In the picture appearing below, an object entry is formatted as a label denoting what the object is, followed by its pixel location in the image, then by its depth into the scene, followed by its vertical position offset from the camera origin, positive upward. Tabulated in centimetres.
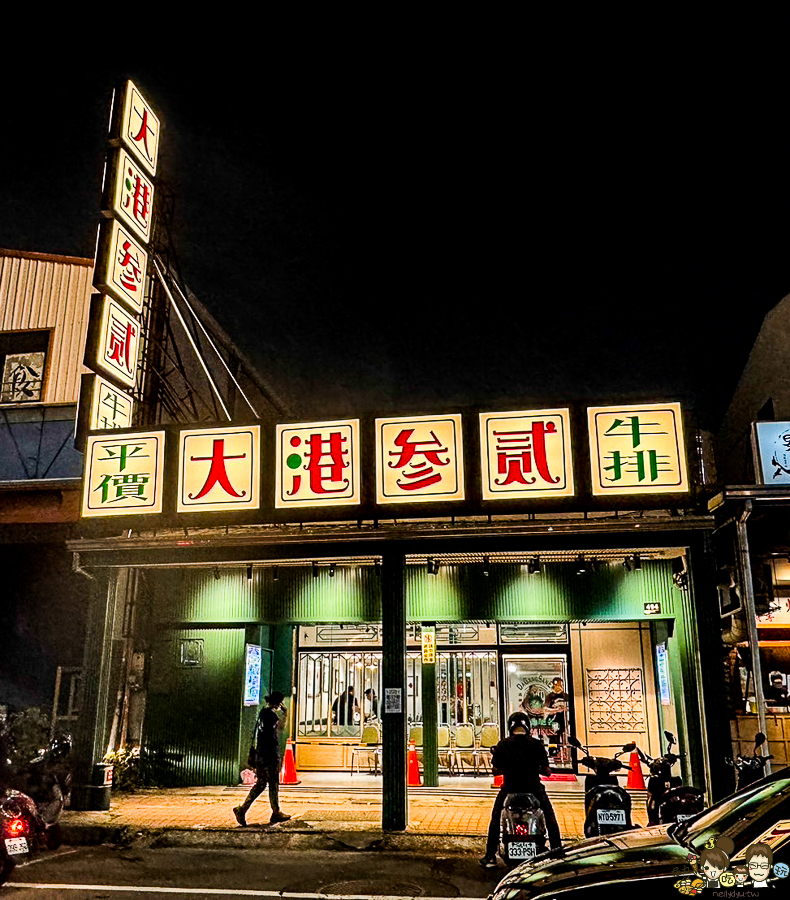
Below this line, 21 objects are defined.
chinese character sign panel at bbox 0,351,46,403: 1723 +646
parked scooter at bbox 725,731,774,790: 982 -85
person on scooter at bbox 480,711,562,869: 963 -87
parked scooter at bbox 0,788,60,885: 841 -135
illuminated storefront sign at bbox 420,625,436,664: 1677 +97
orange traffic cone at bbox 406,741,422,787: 1584 -146
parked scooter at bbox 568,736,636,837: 887 -112
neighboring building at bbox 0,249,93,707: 1642 +439
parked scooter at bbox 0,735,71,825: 1147 -122
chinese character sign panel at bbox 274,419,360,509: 1244 +338
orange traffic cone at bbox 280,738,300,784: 1659 -147
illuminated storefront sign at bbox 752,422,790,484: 1330 +378
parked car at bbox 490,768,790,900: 509 -105
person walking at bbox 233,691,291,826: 1249 -84
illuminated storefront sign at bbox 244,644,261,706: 1661 +37
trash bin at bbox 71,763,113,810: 1339 -154
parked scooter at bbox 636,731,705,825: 892 -110
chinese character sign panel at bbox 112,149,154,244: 1507 +907
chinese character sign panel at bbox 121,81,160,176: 1566 +1073
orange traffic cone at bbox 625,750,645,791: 1533 -154
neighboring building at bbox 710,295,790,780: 1191 +266
